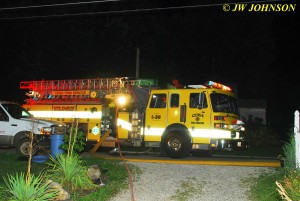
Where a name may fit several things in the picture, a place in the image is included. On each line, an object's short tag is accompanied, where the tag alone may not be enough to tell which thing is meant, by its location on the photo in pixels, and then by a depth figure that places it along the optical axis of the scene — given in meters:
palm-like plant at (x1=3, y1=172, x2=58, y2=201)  6.45
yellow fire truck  12.93
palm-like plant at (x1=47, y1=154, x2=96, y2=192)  8.01
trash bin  11.05
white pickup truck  13.56
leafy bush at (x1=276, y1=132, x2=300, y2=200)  6.43
